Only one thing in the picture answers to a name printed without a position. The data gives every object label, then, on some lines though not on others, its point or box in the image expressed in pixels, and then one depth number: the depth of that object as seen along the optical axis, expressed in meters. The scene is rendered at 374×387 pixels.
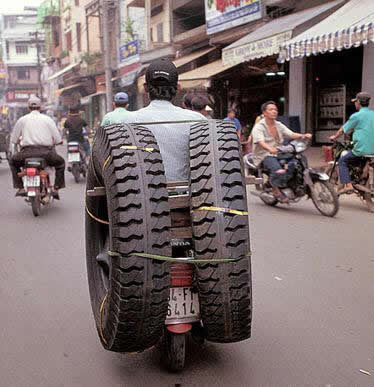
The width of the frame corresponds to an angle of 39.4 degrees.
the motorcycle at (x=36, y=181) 7.23
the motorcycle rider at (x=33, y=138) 7.38
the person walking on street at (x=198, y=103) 8.14
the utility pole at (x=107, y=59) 19.53
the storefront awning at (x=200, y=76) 16.19
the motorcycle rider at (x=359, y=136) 7.47
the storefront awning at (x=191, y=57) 19.31
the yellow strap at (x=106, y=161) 2.64
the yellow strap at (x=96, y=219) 3.09
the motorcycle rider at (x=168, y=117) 2.93
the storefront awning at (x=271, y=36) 12.08
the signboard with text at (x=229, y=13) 15.15
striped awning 9.47
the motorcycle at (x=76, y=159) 11.42
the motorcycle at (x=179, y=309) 2.68
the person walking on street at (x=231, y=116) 12.86
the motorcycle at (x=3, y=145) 14.34
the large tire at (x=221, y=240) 2.53
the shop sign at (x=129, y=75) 24.69
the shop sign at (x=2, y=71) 72.99
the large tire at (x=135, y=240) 2.46
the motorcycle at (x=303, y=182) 7.04
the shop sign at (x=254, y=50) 12.15
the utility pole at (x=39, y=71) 52.53
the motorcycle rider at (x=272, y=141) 7.42
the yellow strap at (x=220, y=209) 2.55
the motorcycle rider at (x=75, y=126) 11.77
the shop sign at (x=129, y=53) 25.00
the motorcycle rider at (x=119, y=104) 6.22
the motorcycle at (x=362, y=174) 7.55
